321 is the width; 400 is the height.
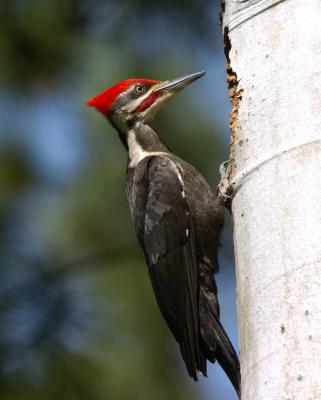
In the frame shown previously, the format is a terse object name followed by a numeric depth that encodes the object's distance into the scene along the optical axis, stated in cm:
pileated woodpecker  694
